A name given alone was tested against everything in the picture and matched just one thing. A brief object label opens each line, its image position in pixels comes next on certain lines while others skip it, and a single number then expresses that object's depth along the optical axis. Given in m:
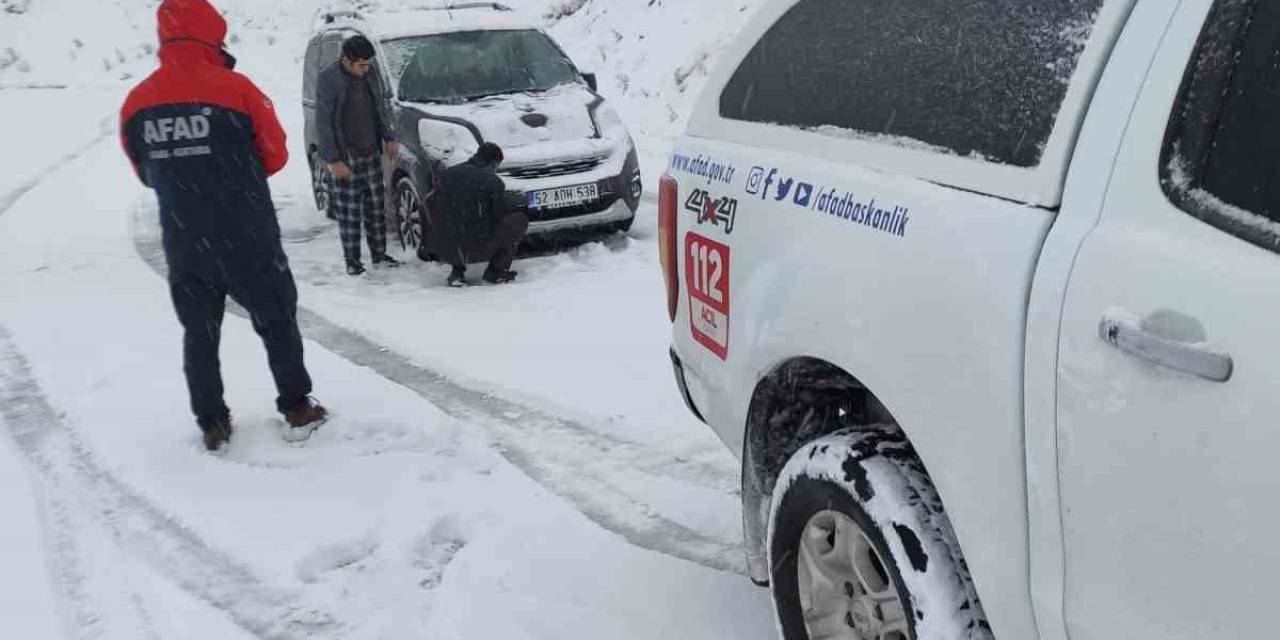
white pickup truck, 1.54
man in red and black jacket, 4.18
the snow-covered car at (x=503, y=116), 7.89
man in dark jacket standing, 7.58
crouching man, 7.31
